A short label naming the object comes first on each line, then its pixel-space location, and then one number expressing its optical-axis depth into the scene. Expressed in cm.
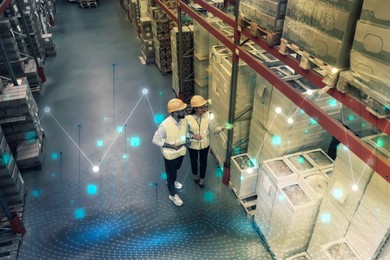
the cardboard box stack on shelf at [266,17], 376
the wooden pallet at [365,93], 268
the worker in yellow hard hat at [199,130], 544
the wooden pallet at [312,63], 310
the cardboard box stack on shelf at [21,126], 650
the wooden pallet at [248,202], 568
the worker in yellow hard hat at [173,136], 522
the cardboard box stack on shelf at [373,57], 255
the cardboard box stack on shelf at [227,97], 554
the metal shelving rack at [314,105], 285
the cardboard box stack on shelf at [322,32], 291
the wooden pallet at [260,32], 391
